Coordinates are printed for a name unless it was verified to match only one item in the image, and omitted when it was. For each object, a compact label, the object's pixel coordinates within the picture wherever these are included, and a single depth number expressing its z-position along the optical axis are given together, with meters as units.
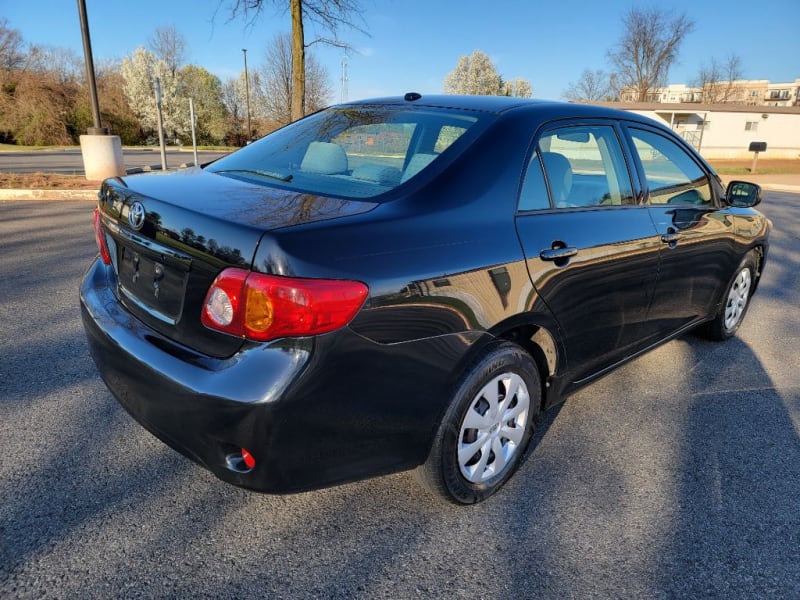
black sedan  1.71
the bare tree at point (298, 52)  13.31
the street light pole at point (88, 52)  11.26
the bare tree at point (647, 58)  57.72
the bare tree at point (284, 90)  38.66
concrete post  12.19
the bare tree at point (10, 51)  39.97
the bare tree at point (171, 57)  51.50
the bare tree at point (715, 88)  69.44
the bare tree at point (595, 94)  63.91
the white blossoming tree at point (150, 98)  48.34
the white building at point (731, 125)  41.97
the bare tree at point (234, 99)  55.05
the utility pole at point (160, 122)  11.41
